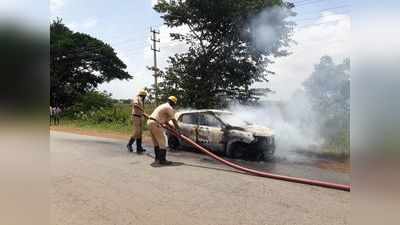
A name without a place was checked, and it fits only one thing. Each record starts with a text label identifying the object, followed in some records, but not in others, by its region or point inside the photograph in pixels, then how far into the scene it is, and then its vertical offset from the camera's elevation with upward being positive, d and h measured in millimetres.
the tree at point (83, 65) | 19031 +2849
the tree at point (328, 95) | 8984 +478
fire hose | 5145 -1077
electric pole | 12423 +1671
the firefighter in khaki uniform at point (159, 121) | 7082 -207
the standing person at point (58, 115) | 17672 -222
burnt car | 7738 -539
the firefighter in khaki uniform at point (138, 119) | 8070 -191
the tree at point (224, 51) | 11758 +2085
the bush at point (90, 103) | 17359 +440
